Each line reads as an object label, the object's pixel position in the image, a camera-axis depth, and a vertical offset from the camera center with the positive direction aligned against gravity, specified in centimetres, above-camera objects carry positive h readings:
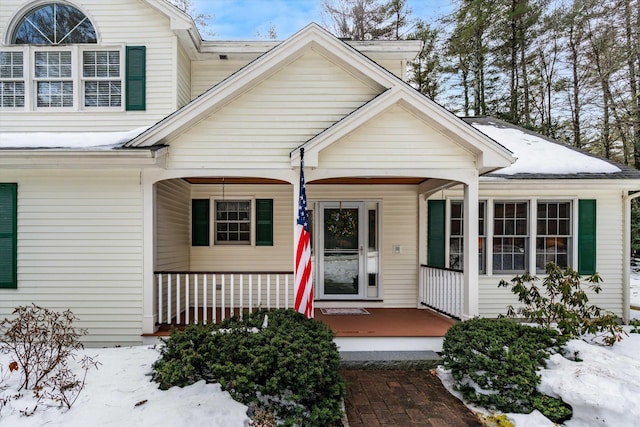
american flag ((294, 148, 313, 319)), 519 -77
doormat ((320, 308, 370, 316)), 701 -184
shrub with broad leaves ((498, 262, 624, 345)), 519 -136
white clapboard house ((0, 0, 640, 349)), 563 +67
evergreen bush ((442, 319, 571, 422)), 396 -173
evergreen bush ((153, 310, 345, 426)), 367 -160
